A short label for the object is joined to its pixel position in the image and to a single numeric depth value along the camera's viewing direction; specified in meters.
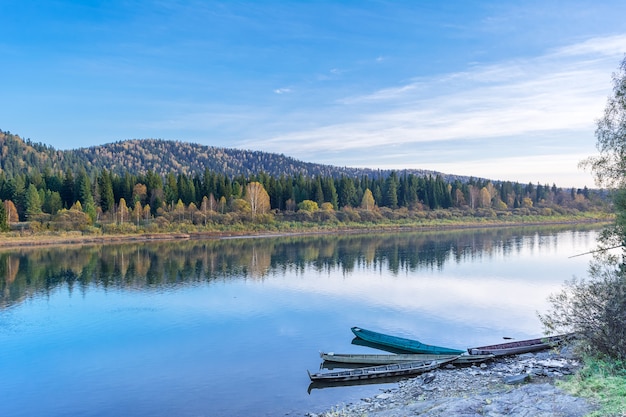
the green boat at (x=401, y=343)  20.12
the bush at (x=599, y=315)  13.19
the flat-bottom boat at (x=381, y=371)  17.88
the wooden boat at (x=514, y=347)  19.58
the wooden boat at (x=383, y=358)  19.28
